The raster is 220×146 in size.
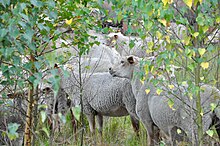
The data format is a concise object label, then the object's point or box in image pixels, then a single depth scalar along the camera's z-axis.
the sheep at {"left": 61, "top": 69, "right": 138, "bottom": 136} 13.91
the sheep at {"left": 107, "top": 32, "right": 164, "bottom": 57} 20.01
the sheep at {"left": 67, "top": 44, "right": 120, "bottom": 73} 16.03
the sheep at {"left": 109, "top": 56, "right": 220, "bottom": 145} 10.76
